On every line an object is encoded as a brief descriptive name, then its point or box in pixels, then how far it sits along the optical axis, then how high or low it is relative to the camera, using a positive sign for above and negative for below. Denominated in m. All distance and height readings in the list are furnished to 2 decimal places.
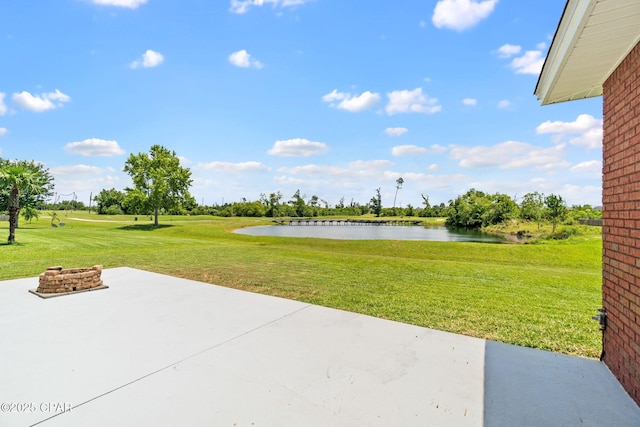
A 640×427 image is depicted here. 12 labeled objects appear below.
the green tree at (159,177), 29.44 +3.48
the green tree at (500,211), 39.67 +0.45
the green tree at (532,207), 32.69 +0.91
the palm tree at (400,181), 96.19 +10.83
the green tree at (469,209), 45.03 +0.78
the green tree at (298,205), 78.59 +1.84
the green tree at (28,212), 17.17 -0.25
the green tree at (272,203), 73.44 +2.15
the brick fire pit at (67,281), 4.77 -1.27
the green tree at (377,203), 87.37 +2.97
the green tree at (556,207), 24.88 +0.69
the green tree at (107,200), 64.81 +2.16
